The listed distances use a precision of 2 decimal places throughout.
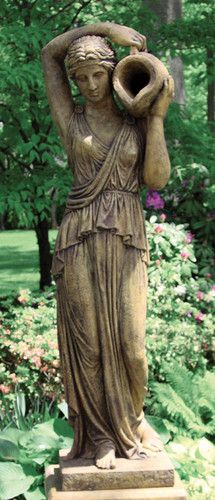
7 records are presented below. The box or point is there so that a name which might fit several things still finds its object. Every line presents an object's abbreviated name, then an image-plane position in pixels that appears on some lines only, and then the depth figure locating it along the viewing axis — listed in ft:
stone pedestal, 13.03
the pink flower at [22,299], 24.41
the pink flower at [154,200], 28.78
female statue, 13.16
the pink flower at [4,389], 21.82
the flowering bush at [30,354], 22.07
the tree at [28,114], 23.18
